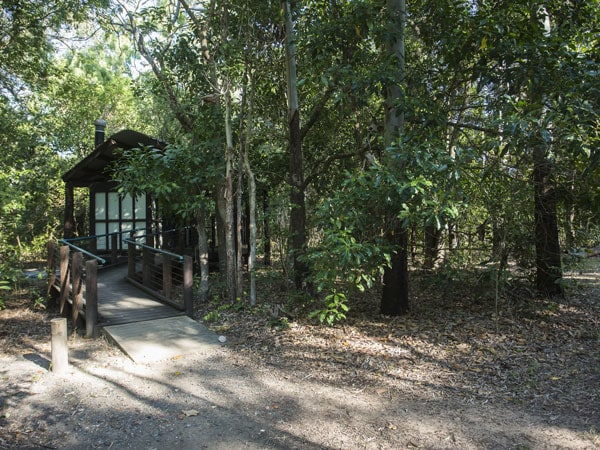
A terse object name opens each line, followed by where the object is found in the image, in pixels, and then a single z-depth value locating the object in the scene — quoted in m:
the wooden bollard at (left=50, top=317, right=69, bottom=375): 5.46
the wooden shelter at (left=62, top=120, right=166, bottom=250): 13.83
